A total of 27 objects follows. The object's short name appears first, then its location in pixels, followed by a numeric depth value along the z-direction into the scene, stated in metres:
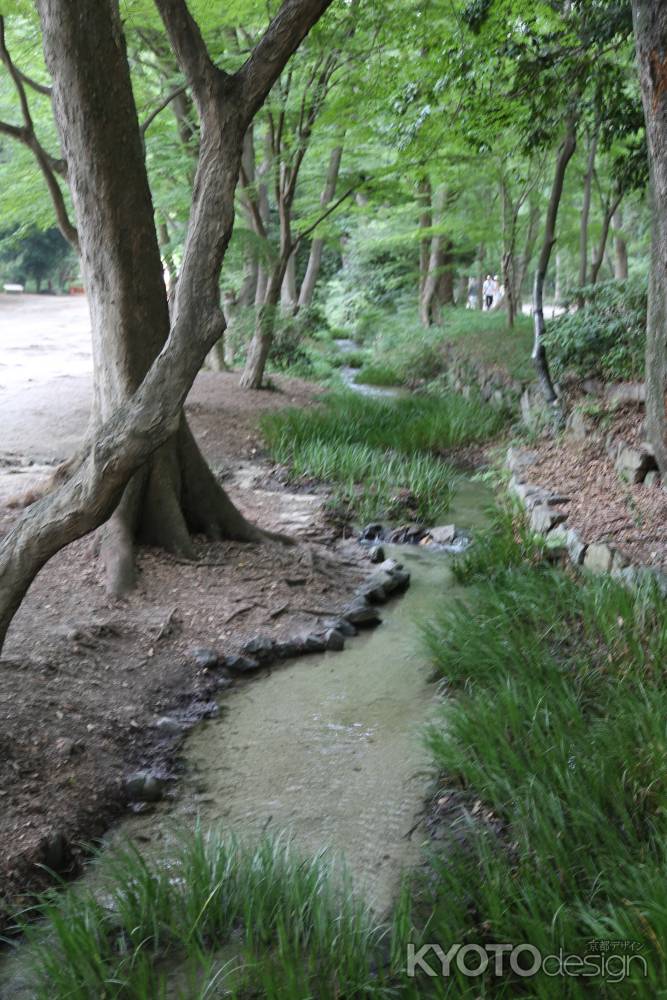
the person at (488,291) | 28.05
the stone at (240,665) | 5.68
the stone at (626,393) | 9.55
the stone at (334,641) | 6.08
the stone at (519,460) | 9.65
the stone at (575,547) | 6.46
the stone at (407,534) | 8.55
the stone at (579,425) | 9.73
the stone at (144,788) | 4.23
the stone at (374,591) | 6.90
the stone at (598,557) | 6.06
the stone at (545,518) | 7.29
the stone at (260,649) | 5.86
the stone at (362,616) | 6.47
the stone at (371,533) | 8.60
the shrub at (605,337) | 10.12
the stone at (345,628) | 6.32
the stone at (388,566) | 7.41
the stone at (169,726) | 4.87
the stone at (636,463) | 7.66
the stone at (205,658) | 5.62
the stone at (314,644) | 6.05
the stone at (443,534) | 8.40
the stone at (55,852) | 3.62
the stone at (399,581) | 7.15
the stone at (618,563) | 5.84
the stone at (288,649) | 5.94
